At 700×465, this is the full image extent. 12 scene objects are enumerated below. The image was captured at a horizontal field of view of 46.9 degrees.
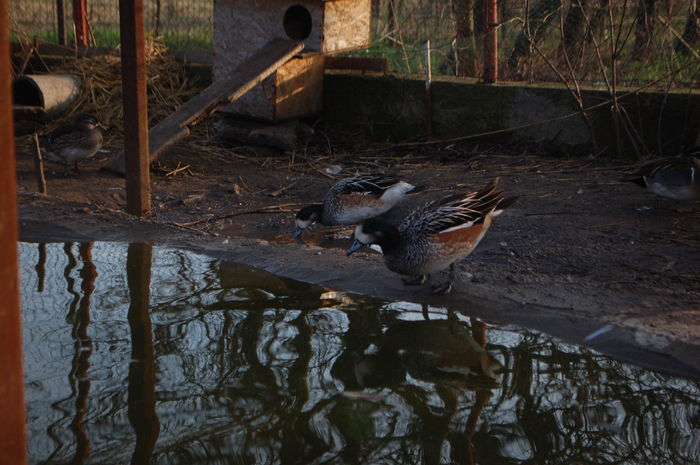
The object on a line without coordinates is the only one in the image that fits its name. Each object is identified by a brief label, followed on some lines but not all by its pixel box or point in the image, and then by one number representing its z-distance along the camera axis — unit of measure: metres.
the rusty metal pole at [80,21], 10.89
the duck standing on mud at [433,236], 4.97
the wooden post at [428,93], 8.98
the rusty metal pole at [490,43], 8.38
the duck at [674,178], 6.45
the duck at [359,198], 6.75
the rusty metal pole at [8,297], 1.74
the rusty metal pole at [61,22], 10.98
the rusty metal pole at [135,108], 6.02
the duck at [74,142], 7.99
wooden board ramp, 7.85
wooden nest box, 9.16
